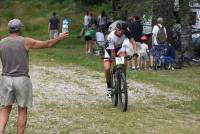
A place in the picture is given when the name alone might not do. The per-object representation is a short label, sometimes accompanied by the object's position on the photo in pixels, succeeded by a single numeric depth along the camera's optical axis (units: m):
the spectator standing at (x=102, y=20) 29.56
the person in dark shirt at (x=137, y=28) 21.91
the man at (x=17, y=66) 8.34
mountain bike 11.59
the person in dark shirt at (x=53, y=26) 31.70
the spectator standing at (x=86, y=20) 29.94
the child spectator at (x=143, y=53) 20.62
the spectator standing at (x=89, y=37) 25.91
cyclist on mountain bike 11.94
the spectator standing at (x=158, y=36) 20.52
